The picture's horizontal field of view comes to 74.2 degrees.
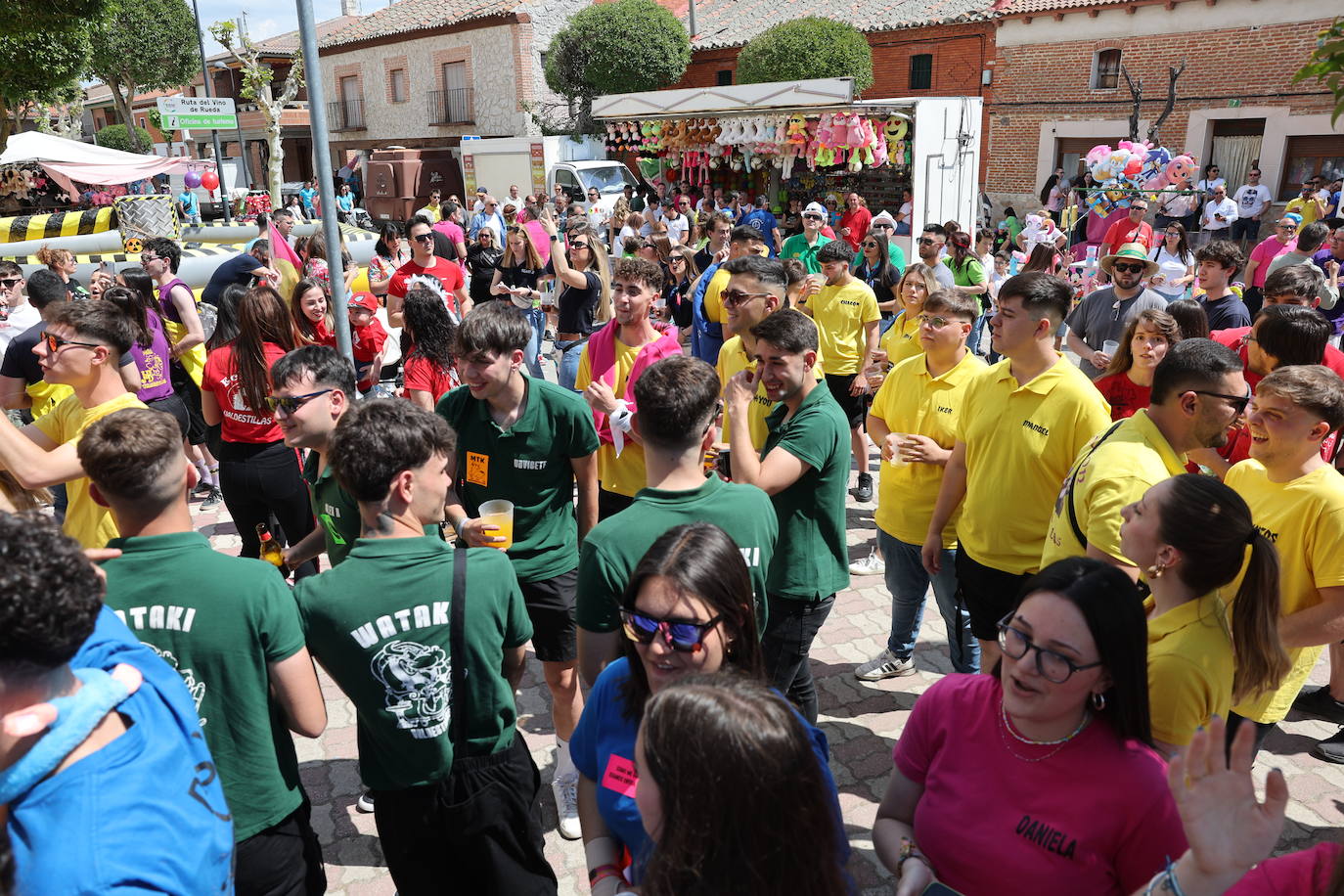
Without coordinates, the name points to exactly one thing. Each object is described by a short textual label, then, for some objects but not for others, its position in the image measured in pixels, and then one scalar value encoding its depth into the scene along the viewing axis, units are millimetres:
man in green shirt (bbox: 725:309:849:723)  3184
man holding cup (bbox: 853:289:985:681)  3926
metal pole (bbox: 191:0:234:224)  19916
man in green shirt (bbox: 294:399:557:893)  2305
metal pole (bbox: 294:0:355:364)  3453
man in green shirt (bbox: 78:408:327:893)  2168
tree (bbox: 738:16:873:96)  23203
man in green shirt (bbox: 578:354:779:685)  2449
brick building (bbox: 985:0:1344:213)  17625
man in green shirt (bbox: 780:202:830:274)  9188
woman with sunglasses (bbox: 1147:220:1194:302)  7219
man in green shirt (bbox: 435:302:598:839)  3488
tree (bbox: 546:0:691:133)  26297
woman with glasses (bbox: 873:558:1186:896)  1810
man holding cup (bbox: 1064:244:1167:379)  5719
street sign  15227
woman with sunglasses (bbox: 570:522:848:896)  1990
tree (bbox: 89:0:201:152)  34812
